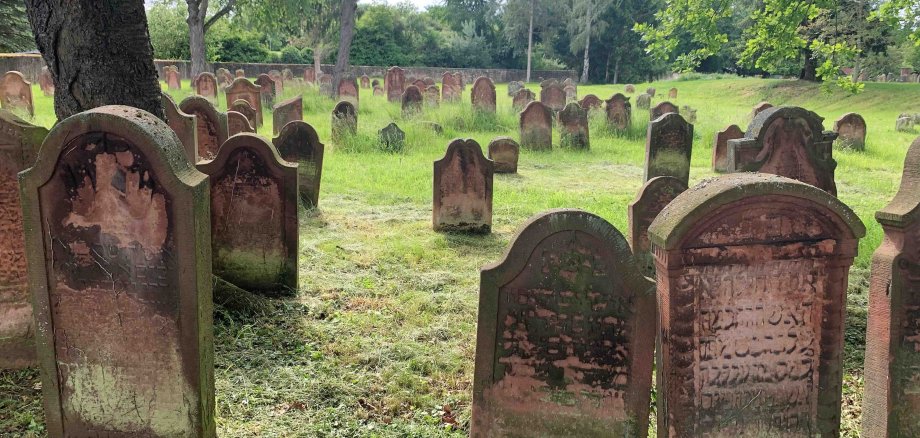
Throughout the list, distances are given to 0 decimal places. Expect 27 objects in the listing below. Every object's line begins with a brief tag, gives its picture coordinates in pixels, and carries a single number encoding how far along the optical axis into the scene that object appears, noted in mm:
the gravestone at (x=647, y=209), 6273
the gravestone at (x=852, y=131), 16750
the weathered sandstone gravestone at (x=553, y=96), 25547
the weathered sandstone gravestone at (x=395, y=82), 29281
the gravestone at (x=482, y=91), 21853
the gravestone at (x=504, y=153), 13438
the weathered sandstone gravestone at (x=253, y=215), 6160
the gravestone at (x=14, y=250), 4406
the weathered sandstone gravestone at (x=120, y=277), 3393
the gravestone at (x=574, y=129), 16688
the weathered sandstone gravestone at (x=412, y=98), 20250
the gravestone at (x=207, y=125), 8953
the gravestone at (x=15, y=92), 18594
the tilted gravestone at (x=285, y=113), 15961
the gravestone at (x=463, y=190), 8719
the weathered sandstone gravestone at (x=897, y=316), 3639
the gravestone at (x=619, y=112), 19031
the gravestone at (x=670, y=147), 11188
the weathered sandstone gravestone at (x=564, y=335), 3471
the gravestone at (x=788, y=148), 6902
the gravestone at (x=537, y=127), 16438
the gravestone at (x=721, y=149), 13875
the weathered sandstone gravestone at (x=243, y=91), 19047
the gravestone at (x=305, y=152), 9586
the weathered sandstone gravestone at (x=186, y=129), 6652
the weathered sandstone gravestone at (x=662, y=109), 18219
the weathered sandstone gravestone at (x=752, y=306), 3299
